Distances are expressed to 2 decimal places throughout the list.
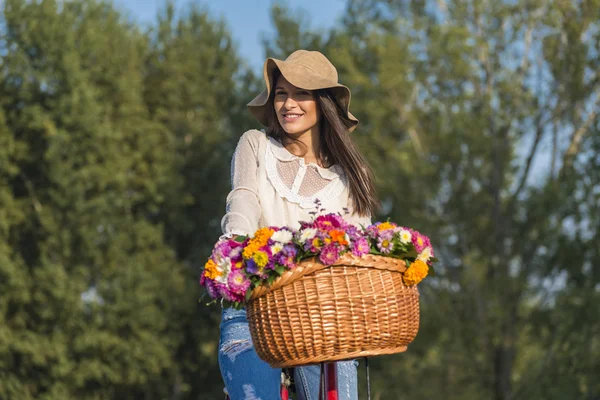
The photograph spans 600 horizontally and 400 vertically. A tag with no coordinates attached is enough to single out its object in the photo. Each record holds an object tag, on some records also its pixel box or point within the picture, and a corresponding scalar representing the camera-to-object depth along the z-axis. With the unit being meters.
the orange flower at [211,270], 5.72
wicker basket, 5.50
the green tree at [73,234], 37.19
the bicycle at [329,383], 6.16
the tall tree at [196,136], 41.03
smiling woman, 6.79
